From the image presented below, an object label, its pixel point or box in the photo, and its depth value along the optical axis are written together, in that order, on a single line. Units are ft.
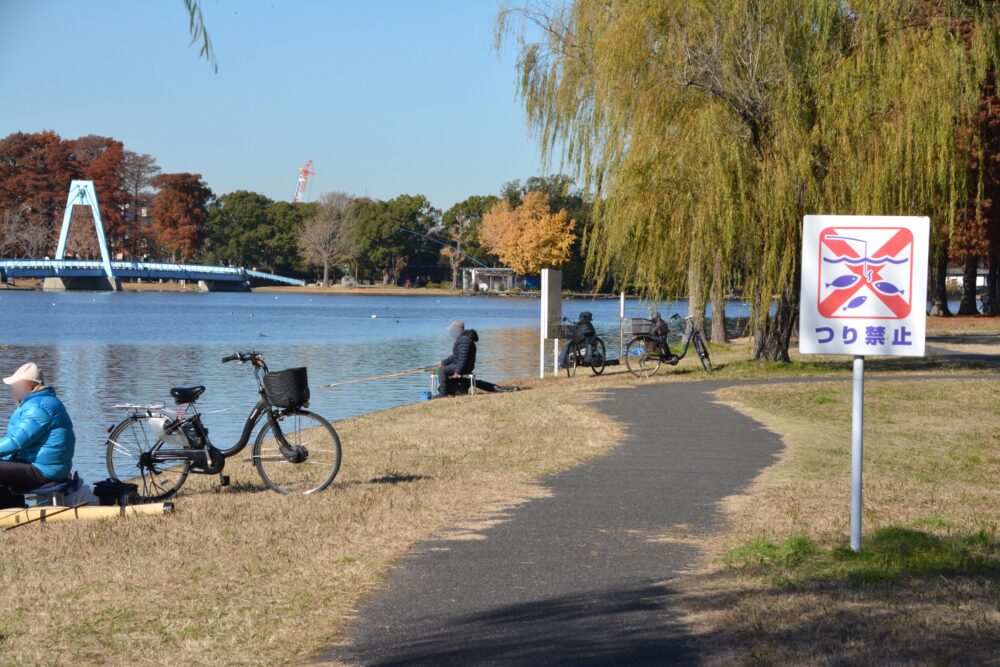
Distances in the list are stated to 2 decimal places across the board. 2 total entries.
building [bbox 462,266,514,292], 434.30
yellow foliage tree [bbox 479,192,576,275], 382.22
